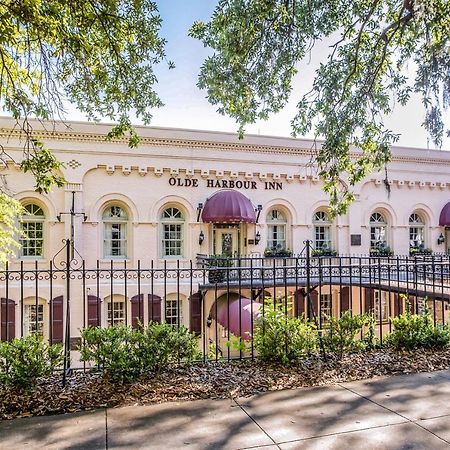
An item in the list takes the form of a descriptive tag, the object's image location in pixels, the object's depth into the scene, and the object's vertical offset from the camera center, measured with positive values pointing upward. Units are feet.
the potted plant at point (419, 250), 70.44 -3.19
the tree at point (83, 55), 19.64 +10.74
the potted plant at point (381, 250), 68.59 -3.02
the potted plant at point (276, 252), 62.85 -2.88
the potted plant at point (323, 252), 64.95 -3.03
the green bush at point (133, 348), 16.93 -5.16
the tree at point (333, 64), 24.49 +11.98
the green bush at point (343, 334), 20.34 -5.35
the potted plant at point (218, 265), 53.42 -4.40
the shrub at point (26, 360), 15.65 -5.19
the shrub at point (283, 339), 19.04 -5.24
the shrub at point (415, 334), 21.48 -5.70
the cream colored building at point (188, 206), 54.39 +4.70
